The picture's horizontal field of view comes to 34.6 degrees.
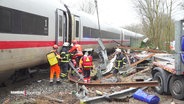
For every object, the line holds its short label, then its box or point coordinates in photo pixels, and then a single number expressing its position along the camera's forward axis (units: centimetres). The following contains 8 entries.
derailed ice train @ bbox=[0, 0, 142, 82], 834
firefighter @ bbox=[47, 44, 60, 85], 1070
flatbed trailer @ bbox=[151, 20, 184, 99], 790
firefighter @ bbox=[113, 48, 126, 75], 1415
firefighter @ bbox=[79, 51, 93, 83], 1116
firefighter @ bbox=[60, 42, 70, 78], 1194
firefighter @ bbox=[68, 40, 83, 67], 1317
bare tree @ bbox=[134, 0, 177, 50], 2816
